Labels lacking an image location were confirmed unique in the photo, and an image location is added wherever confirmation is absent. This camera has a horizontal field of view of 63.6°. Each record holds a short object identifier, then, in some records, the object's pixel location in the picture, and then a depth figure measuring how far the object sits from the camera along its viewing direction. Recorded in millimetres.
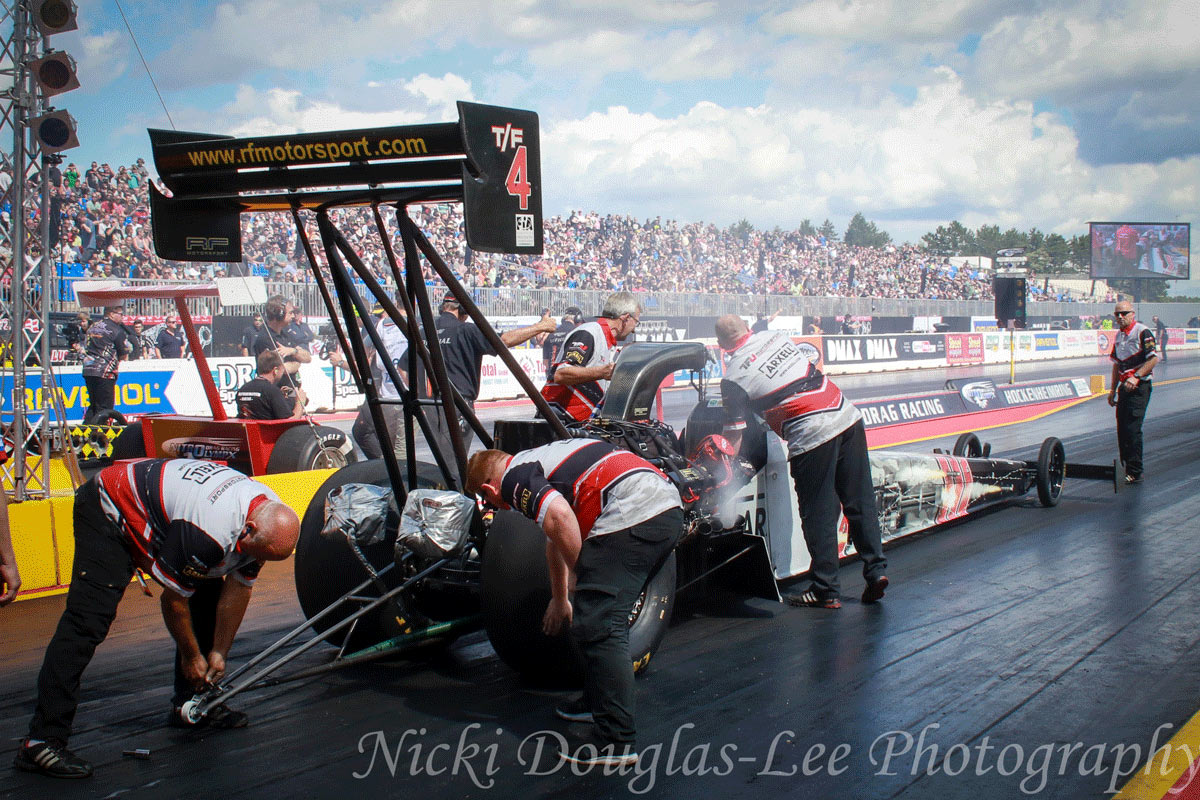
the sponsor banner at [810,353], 5861
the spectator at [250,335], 15787
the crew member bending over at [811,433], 5719
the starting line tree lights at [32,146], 7957
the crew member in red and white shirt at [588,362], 5613
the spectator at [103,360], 12836
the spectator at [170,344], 16266
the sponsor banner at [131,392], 14000
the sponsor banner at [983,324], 40656
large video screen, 56750
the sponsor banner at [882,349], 28297
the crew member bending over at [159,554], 3574
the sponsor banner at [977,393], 14508
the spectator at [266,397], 8320
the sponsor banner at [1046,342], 35875
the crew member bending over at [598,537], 3611
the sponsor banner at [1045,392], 15656
